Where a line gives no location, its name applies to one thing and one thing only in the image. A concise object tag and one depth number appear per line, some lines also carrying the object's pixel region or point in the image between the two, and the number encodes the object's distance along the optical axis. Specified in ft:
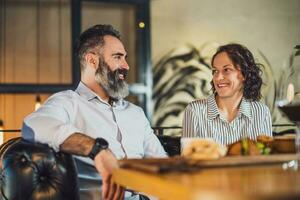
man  5.58
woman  7.69
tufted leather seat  5.40
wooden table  2.63
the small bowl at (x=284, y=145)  4.69
